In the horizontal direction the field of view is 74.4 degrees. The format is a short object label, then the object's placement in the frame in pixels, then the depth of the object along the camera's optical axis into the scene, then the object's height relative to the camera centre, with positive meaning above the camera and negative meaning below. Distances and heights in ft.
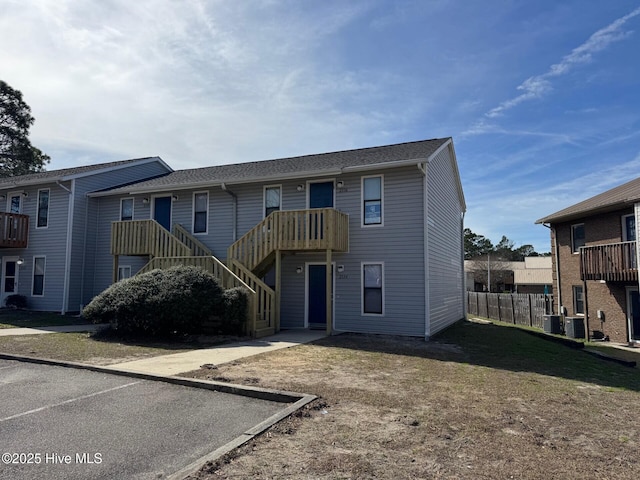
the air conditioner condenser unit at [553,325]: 61.67 -6.50
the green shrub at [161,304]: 35.58 -1.97
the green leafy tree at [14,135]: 111.34 +39.46
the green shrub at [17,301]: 58.34 -2.75
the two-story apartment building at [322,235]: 41.06 +4.85
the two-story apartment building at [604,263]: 52.90 +2.34
